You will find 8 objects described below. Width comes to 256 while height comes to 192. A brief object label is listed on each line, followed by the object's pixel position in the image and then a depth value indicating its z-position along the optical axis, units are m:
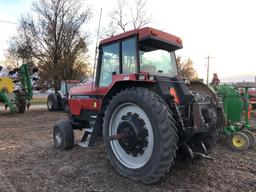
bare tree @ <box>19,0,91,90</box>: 18.33
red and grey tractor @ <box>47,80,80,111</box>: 11.25
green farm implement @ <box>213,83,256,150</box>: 4.49
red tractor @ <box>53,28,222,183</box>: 2.58
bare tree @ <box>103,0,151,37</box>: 19.68
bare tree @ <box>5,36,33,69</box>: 18.46
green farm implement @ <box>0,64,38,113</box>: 9.72
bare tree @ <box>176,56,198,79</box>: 31.64
